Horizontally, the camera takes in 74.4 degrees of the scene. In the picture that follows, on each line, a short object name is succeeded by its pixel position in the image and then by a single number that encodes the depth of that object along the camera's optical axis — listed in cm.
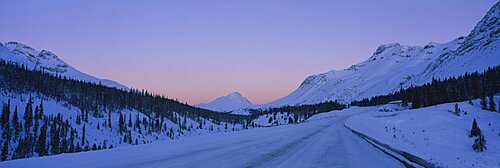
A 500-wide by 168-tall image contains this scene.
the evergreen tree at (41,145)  8862
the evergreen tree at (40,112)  11162
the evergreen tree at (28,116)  10200
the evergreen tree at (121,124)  13445
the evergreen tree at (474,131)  2009
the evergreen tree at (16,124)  9675
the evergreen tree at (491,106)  3541
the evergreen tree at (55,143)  9319
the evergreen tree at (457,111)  3228
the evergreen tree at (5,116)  9738
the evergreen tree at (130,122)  14044
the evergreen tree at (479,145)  1606
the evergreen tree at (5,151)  8049
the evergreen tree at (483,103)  3724
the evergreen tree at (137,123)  14518
